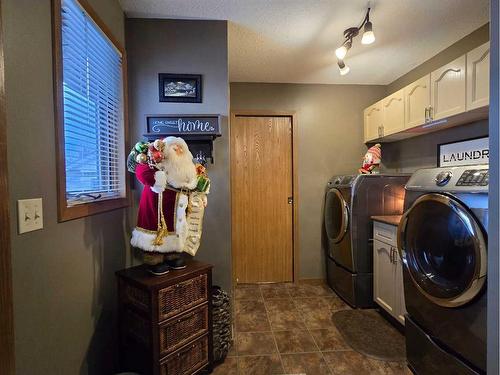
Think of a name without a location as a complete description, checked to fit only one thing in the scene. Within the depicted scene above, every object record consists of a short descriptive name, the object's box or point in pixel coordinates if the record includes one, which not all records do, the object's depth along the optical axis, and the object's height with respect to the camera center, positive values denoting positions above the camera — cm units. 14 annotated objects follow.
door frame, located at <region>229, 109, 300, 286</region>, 285 +9
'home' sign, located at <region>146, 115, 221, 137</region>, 164 +38
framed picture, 172 +66
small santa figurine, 249 +20
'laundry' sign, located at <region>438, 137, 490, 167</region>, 186 +22
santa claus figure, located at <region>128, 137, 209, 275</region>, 134 -12
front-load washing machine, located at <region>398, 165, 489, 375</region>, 110 -45
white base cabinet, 189 -75
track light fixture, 159 +101
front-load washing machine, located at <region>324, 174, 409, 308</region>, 225 -34
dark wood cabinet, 126 -76
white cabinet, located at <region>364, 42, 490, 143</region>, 159 +62
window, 103 +36
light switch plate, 79 -11
